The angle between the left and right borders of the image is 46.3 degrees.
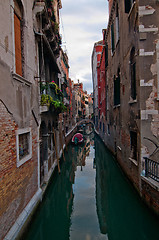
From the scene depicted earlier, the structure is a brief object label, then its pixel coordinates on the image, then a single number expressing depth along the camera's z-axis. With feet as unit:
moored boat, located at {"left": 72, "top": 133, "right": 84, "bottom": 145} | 59.62
